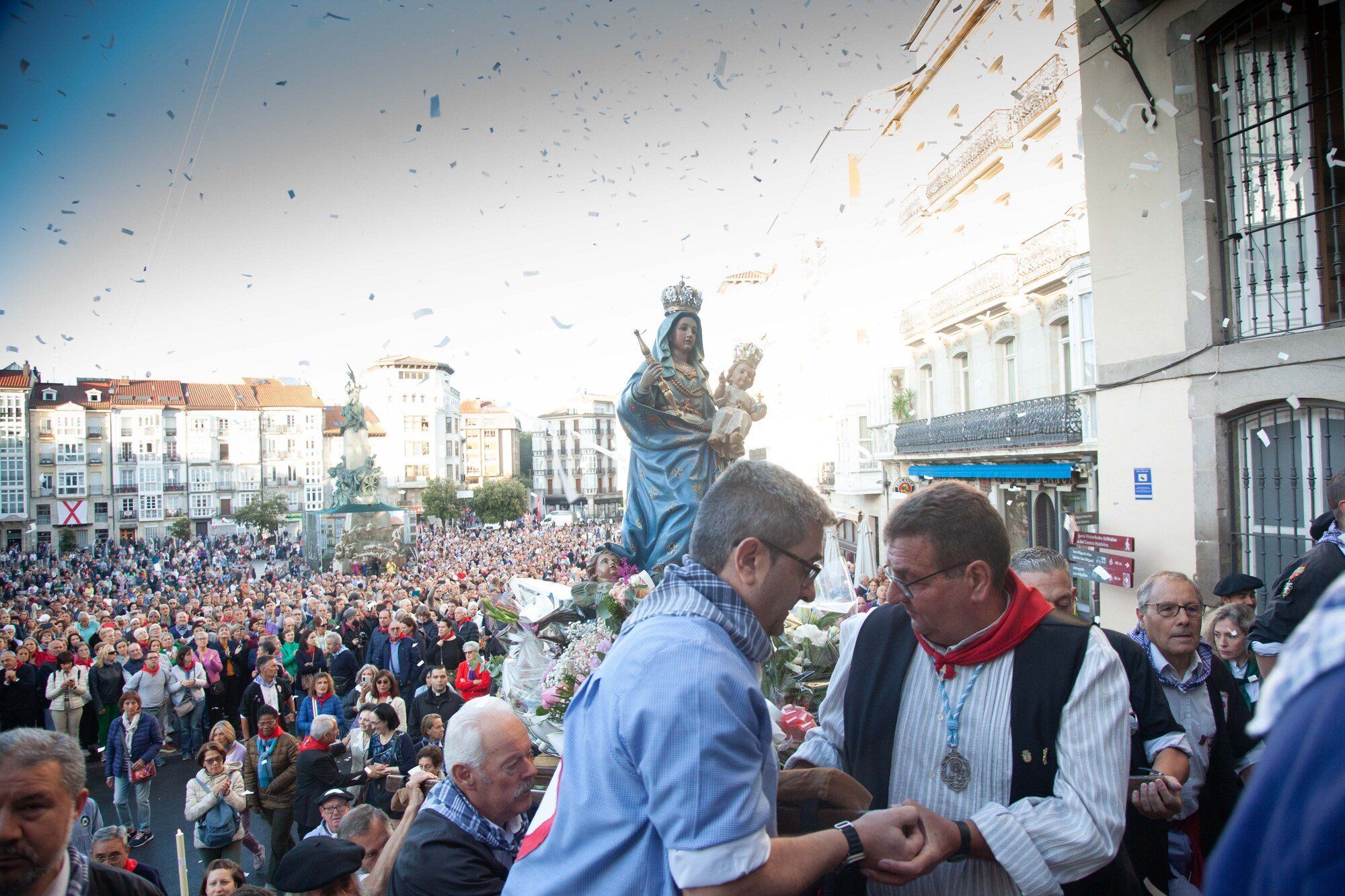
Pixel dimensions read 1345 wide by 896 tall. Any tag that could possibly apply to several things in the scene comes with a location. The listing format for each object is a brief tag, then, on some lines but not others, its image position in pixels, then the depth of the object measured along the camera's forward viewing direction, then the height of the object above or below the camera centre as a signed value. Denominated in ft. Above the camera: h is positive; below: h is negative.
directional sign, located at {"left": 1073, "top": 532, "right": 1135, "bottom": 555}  26.27 -3.36
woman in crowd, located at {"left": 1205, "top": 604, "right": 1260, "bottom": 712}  12.11 -3.27
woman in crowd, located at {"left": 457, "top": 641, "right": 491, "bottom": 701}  20.81 -5.89
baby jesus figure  15.16 +1.06
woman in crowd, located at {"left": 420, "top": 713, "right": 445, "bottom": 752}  17.47 -6.06
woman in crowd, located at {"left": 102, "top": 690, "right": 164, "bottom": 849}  20.81 -7.91
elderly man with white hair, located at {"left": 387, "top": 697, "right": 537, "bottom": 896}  6.83 -3.42
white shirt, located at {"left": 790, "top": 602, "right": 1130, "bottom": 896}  5.00 -2.34
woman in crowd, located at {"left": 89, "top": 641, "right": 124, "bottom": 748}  25.89 -7.06
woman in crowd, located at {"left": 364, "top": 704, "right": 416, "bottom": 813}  16.85 -6.61
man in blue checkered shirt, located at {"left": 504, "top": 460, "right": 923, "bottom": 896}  3.69 -1.46
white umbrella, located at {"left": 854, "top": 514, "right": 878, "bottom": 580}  26.94 -3.64
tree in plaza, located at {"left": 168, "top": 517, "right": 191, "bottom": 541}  151.33 -11.00
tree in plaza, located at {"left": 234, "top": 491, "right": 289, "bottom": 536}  156.25 -8.94
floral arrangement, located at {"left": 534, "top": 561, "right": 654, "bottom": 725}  10.62 -2.59
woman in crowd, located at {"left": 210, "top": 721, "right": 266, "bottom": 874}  17.85 -6.71
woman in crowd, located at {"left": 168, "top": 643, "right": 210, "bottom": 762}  26.53 -7.87
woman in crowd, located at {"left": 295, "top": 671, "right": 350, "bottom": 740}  21.83 -6.78
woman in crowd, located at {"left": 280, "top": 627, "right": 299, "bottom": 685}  30.04 -7.38
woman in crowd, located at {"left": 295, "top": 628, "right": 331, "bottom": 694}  27.53 -7.12
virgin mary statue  14.84 +0.50
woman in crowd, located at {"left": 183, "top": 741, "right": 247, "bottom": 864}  16.76 -7.38
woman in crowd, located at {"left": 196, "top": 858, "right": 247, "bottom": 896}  11.09 -6.02
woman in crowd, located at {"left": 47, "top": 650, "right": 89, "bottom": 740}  24.88 -7.09
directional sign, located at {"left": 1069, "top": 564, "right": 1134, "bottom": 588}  26.27 -4.56
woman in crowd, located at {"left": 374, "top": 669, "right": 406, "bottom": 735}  19.86 -5.86
